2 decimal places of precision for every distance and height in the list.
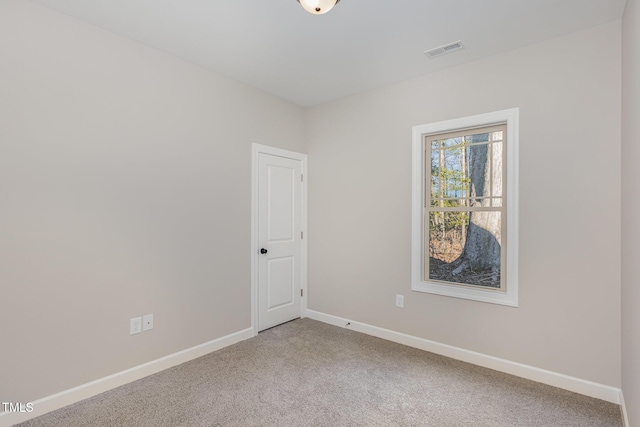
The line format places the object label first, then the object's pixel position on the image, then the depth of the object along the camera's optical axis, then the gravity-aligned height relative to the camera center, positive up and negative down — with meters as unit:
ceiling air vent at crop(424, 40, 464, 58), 2.58 +1.37
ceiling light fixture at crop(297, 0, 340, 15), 1.61 +1.07
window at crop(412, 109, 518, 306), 2.65 +0.03
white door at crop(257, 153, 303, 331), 3.59 -0.36
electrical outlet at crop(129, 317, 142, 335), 2.51 -0.95
